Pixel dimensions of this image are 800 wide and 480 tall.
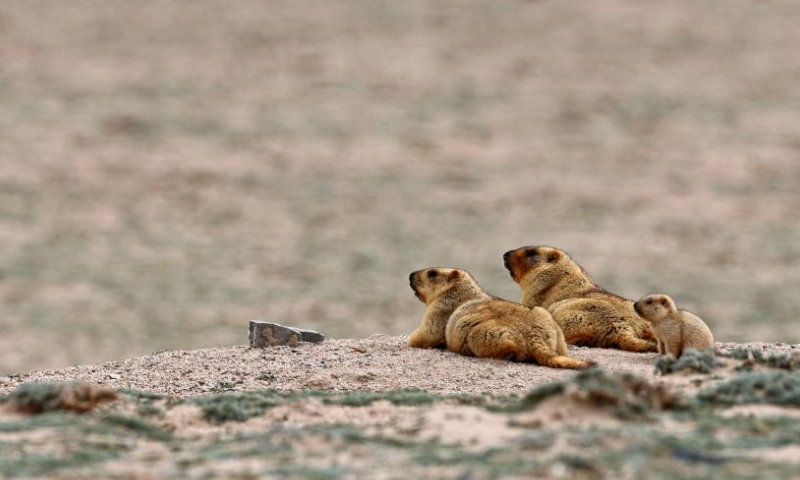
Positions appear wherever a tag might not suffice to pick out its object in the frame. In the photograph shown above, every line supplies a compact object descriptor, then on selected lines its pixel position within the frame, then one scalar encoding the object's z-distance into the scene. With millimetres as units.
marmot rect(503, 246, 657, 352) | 21500
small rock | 21953
